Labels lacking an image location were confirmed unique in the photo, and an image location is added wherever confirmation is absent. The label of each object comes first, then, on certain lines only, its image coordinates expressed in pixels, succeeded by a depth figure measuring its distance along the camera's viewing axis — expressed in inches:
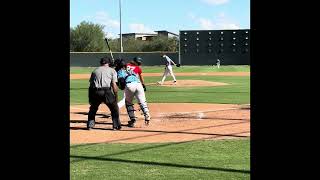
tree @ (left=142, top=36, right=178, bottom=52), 3875.5
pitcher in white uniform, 1016.2
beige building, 5183.1
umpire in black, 405.7
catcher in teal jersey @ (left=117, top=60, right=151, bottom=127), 434.0
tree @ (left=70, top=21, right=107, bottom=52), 3686.0
